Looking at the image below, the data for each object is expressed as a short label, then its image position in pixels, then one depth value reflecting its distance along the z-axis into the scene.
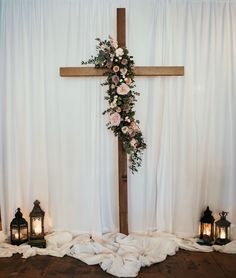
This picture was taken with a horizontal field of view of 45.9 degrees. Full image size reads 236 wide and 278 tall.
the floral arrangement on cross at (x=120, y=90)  2.55
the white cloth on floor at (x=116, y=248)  2.37
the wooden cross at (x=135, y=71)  2.68
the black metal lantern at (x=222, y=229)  2.72
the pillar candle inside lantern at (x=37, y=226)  2.73
